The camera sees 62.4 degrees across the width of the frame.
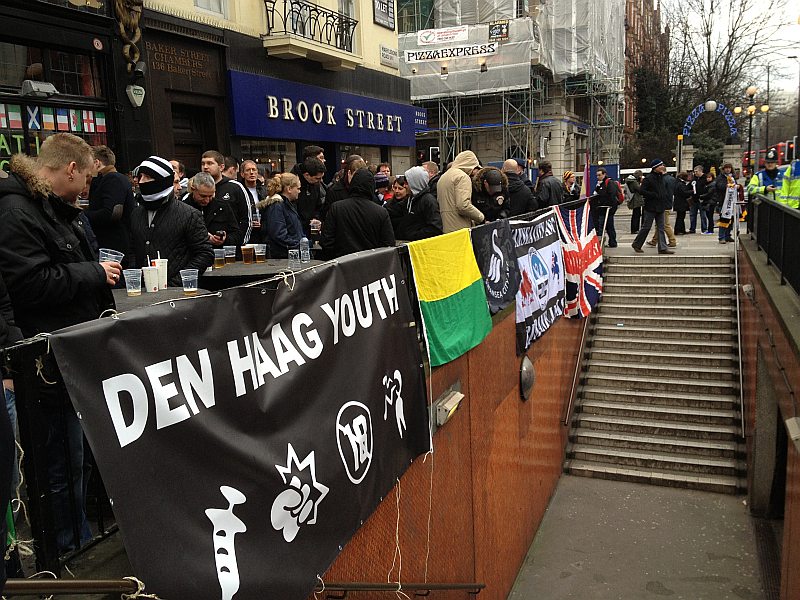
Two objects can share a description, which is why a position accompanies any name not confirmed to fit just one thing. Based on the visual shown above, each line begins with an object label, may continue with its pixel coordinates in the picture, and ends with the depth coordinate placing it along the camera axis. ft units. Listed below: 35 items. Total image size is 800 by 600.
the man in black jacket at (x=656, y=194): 44.93
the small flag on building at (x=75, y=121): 29.96
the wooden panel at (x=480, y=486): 14.98
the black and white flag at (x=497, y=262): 20.86
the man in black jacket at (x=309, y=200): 25.53
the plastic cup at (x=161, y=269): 14.15
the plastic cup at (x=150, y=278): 13.96
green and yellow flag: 15.97
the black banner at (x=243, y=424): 6.89
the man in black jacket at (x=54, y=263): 9.74
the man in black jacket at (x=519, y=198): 33.19
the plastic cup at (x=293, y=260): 17.58
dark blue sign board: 41.27
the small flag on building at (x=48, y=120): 28.82
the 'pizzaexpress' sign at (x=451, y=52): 95.75
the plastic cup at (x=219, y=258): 17.94
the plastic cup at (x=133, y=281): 13.16
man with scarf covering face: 16.21
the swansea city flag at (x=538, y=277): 26.02
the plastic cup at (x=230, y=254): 18.99
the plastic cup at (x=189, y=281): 13.39
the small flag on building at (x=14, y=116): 27.27
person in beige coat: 25.68
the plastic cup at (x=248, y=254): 18.03
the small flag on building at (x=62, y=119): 29.40
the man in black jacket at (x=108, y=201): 19.29
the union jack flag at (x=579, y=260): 34.14
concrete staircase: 37.04
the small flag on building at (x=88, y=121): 30.71
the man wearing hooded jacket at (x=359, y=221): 20.24
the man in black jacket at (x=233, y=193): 22.49
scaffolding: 96.58
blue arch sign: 100.18
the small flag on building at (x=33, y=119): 28.14
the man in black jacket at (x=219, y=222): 21.52
